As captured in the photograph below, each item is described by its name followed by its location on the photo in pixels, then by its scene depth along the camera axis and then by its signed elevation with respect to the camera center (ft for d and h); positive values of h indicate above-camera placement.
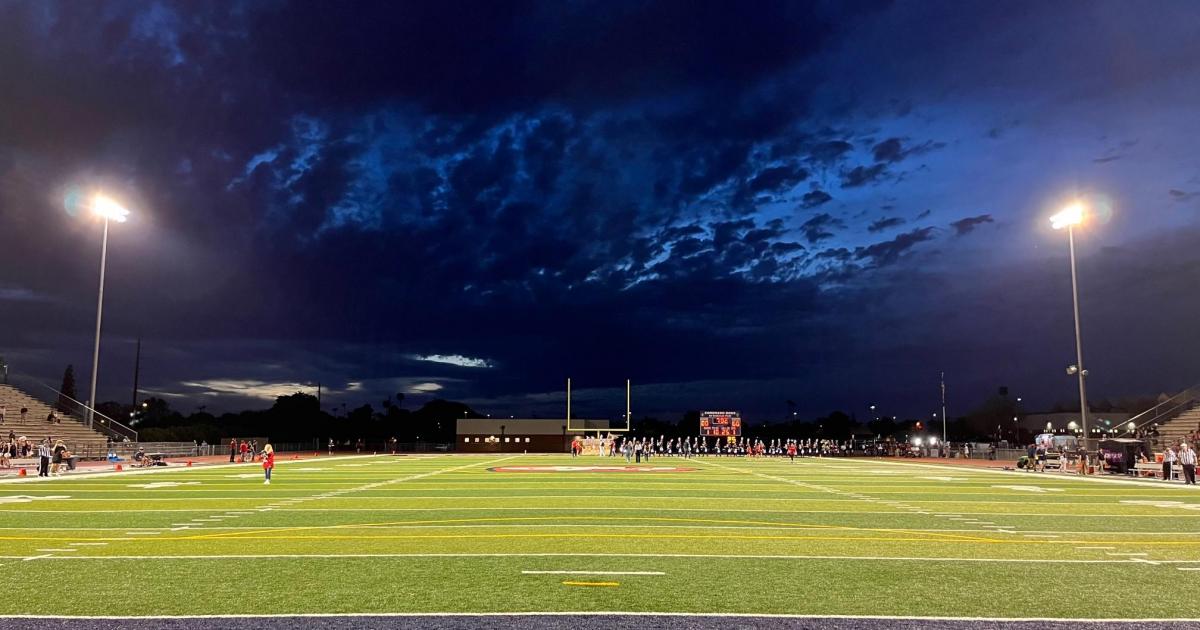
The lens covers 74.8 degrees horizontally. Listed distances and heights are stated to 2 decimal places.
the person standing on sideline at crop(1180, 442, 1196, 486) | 75.66 -4.47
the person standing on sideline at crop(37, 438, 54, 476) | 79.51 -4.74
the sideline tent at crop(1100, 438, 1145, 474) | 93.09 -4.49
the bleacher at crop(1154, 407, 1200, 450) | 130.00 -1.83
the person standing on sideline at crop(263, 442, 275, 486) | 71.41 -4.26
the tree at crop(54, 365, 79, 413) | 345.25 +13.72
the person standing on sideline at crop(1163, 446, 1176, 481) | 80.71 -4.78
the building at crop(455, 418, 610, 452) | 263.90 -7.08
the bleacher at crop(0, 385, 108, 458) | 123.03 -2.38
